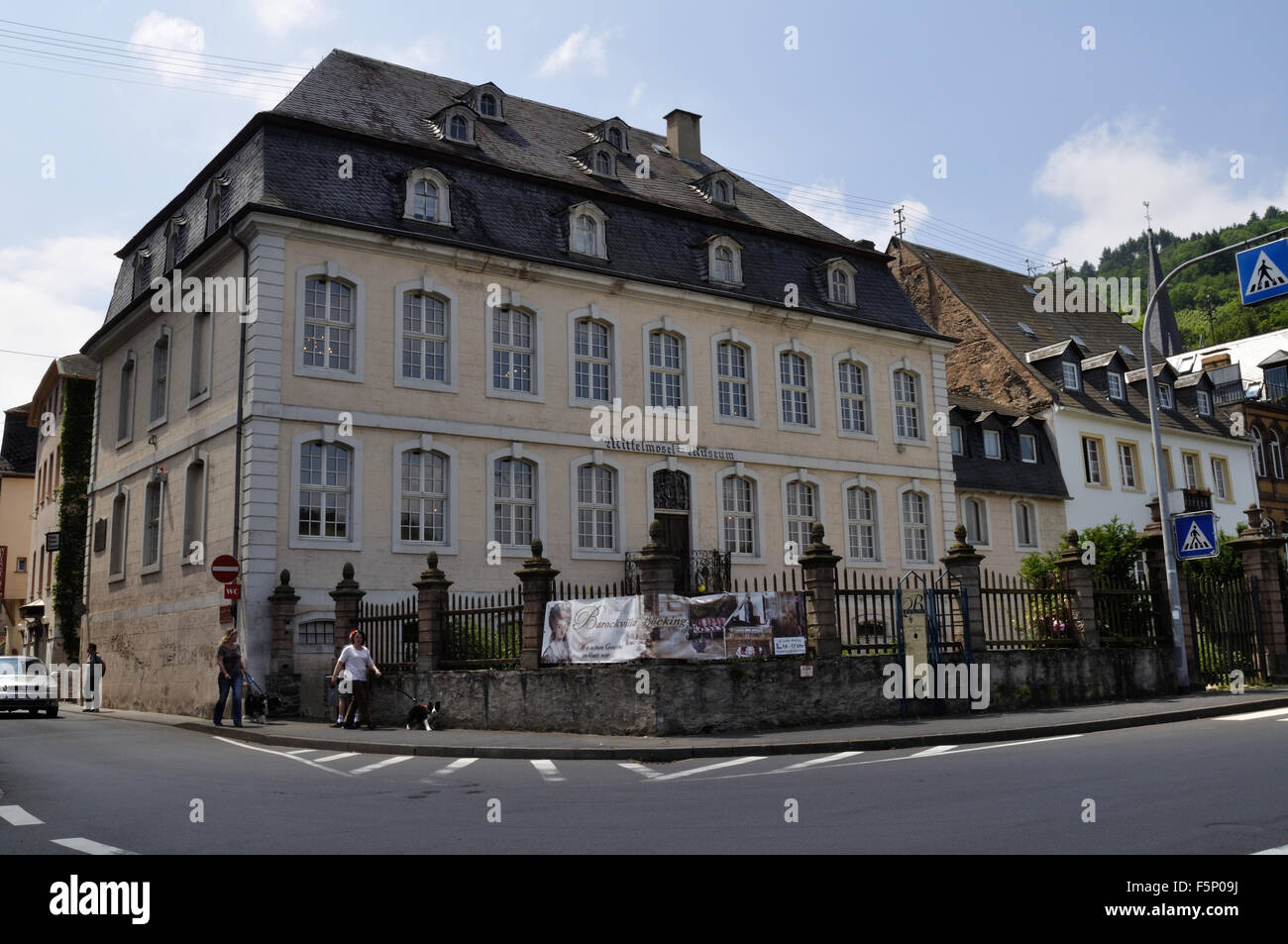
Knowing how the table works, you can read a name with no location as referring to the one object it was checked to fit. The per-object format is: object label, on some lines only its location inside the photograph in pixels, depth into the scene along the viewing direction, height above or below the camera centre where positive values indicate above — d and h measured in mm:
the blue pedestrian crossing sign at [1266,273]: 14805 +4544
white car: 24516 -538
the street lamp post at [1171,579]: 21031 +866
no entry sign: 20531 +1592
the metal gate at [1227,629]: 23344 -61
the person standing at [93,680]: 28109 -419
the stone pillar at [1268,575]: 23797 +1036
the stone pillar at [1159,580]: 22453 +924
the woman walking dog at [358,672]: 18484 -286
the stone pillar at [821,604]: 17031 +503
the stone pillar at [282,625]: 21547 +582
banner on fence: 15594 +216
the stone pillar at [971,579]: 18500 +887
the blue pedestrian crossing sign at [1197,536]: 21141 +1664
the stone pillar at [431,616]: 18703 +568
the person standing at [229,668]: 19484 -158
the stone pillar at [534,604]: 17062 +652
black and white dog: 17828 -1003
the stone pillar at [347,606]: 20641 +860
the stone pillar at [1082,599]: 20438 +551
